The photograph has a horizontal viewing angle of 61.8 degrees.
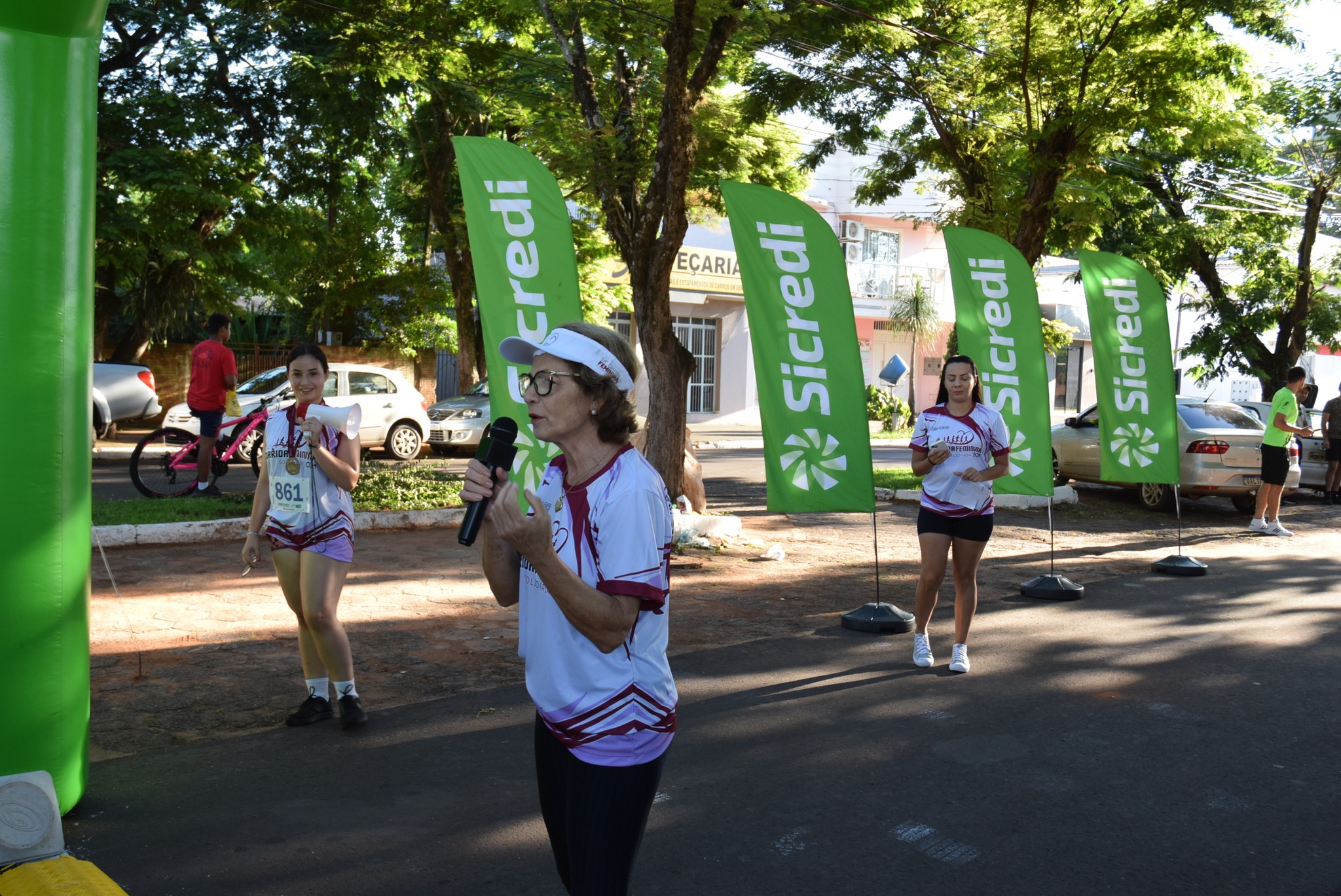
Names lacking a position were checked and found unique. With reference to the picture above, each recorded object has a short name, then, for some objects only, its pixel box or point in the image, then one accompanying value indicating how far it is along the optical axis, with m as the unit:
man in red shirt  12.54
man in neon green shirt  13.11
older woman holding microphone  2.44
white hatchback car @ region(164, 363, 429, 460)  18.64
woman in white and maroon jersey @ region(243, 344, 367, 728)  5.06
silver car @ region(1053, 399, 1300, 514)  14.79
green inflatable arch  3.98
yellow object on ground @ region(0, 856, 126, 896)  2.92
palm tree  36.78
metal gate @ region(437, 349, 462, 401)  30.78
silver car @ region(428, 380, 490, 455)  20.53
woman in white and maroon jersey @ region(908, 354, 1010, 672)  6.42
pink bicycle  12.84
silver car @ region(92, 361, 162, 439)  18.56
